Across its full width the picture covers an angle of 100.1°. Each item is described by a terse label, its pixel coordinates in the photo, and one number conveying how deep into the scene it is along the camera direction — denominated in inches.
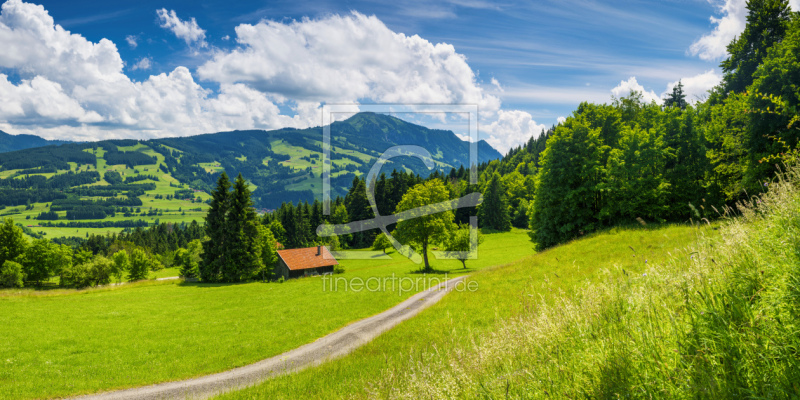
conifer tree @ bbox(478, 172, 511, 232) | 3654.0
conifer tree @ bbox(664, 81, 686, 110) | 2261.7
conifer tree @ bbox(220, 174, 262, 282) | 1962.4
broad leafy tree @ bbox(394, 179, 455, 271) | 1589.6
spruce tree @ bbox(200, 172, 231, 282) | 1975.9
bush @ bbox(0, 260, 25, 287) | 2231.8
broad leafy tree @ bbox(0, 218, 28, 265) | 2362.8
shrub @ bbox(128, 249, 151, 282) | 3326.8
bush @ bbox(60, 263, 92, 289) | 2549.2
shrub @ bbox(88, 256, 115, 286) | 2578.7
